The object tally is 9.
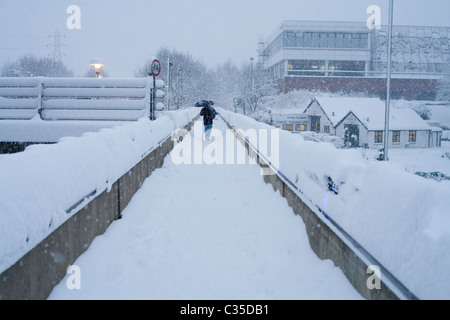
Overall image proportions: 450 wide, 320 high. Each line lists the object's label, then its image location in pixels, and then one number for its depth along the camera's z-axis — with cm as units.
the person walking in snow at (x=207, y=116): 1631
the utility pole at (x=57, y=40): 8231
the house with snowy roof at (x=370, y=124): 5253
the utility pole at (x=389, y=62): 2284
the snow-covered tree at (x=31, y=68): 8613
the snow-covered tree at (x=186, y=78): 7650
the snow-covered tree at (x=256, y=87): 8562
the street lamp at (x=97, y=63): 1274
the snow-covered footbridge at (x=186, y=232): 248
